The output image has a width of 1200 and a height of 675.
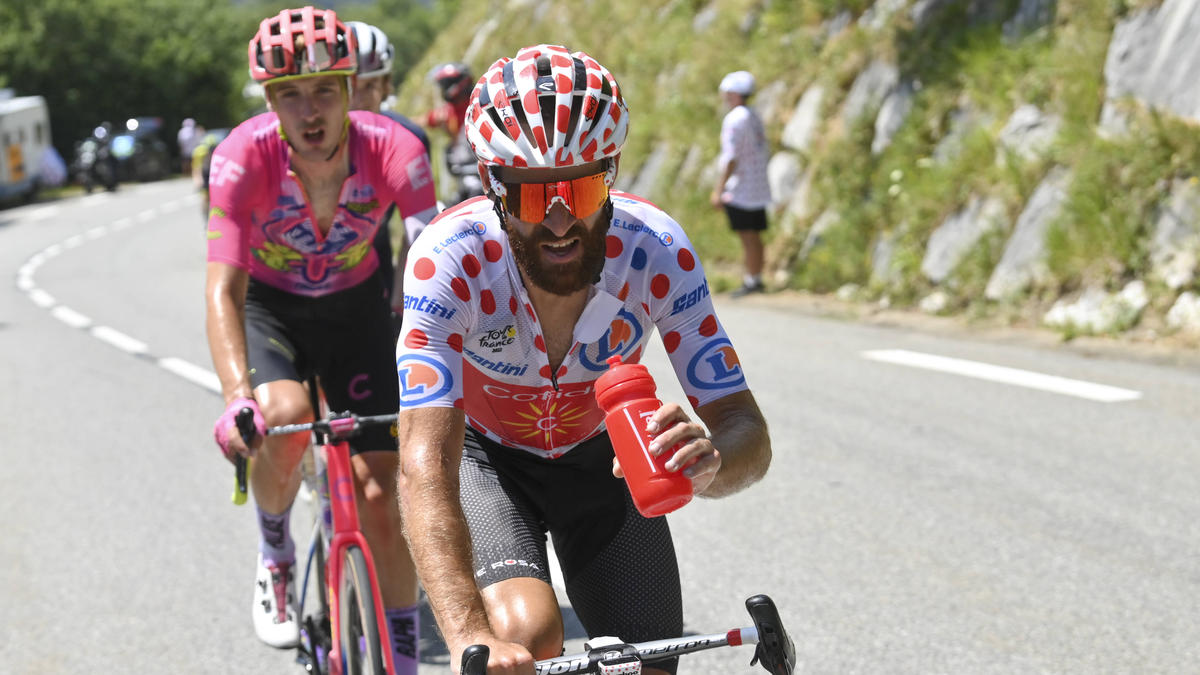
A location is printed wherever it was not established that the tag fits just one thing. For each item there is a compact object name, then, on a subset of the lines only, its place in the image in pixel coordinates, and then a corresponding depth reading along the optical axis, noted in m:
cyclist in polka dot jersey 2.61
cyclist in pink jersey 4.15
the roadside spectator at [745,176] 13.75
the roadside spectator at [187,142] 27.64
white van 37.59
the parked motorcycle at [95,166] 42.69
